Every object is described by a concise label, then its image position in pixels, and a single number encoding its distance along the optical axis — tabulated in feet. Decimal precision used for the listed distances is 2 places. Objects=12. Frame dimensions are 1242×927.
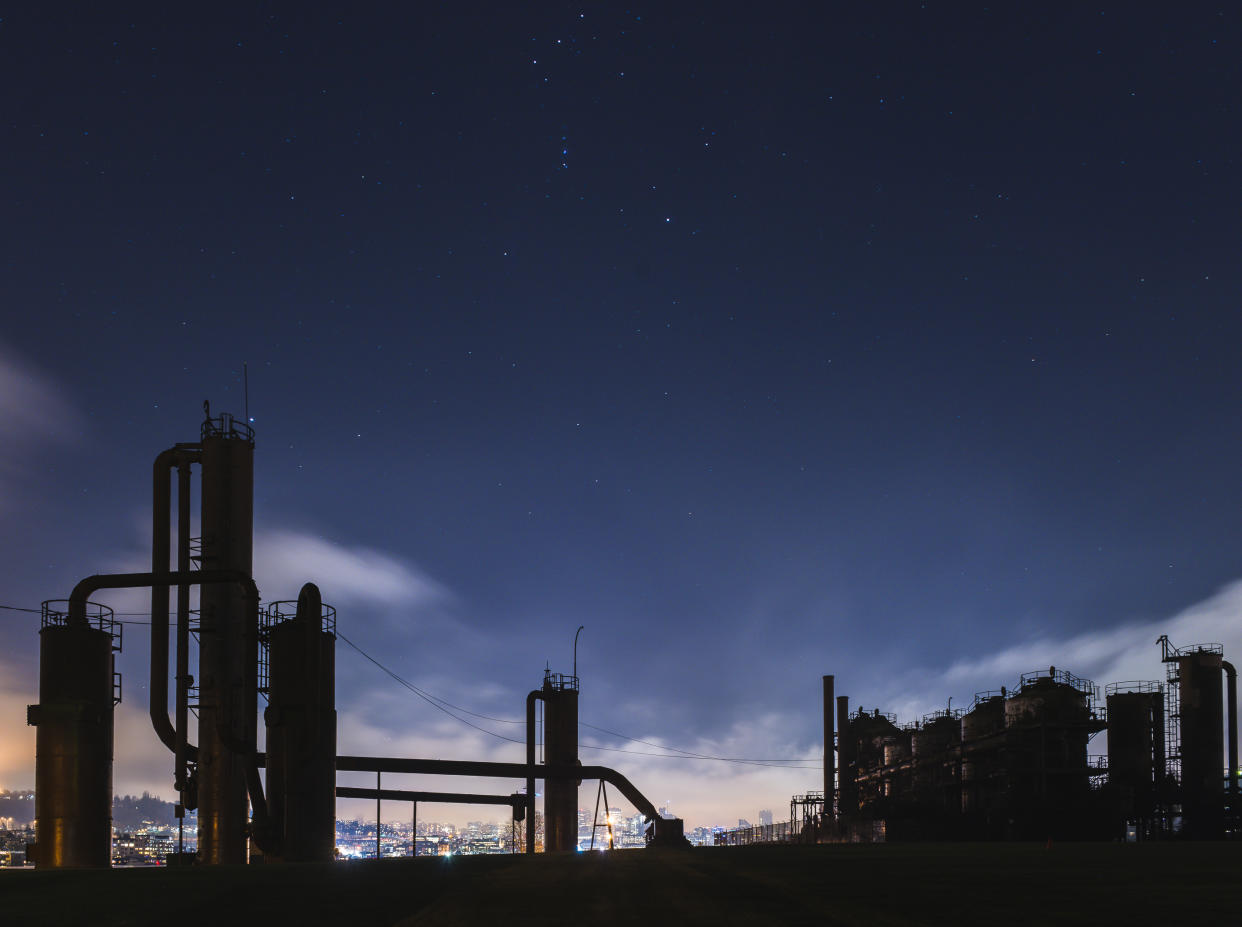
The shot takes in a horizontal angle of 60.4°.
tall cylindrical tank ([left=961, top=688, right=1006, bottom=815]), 225.97
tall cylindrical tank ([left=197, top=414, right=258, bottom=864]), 138.51
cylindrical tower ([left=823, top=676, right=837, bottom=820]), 322.75
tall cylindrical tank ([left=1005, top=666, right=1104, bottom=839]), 206.59
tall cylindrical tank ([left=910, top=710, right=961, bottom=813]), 246.06
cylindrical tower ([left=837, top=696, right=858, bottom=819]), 321.52
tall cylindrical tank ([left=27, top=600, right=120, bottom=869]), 114.62
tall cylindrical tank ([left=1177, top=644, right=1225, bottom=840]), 214.69
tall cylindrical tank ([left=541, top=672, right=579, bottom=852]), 209.05
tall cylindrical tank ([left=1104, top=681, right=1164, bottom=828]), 217.15
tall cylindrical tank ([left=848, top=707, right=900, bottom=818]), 303.07
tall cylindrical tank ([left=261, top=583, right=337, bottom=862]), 124.88
